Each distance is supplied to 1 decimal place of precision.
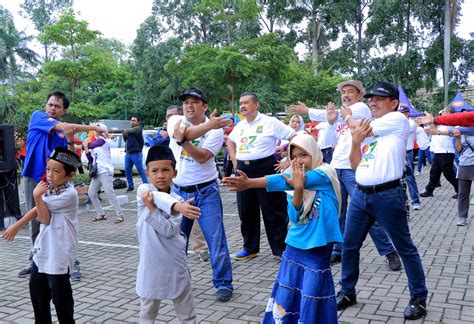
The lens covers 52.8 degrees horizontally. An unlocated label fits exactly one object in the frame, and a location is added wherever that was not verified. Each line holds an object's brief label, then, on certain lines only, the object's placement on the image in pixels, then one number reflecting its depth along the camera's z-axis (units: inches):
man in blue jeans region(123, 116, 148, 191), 482.3
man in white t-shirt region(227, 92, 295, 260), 229.3
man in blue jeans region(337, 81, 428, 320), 155.2
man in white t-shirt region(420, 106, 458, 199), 406.3
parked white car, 690.8
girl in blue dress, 123.7
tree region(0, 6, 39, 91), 1943.9
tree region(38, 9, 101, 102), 526.0
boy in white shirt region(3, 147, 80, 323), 139.3
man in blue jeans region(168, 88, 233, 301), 181.5
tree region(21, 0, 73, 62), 2158.0
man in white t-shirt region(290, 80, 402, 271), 203.5
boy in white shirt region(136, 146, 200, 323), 125.6
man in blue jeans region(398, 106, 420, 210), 365.1
